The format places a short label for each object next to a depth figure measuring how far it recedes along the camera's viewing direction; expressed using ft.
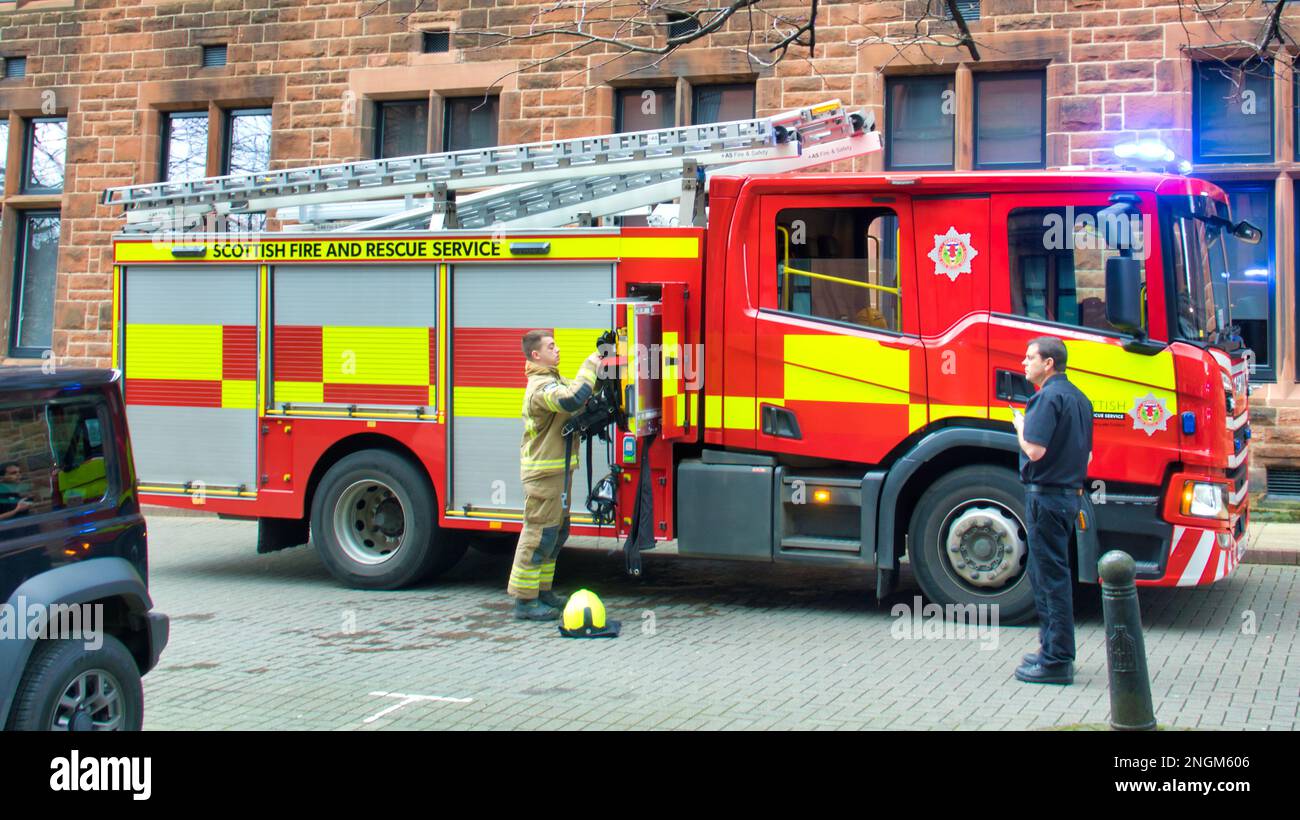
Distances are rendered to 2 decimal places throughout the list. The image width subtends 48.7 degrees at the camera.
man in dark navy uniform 24.03
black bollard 19.81
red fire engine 27.86
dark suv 16.35
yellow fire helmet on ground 28.35
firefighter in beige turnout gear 29.09
